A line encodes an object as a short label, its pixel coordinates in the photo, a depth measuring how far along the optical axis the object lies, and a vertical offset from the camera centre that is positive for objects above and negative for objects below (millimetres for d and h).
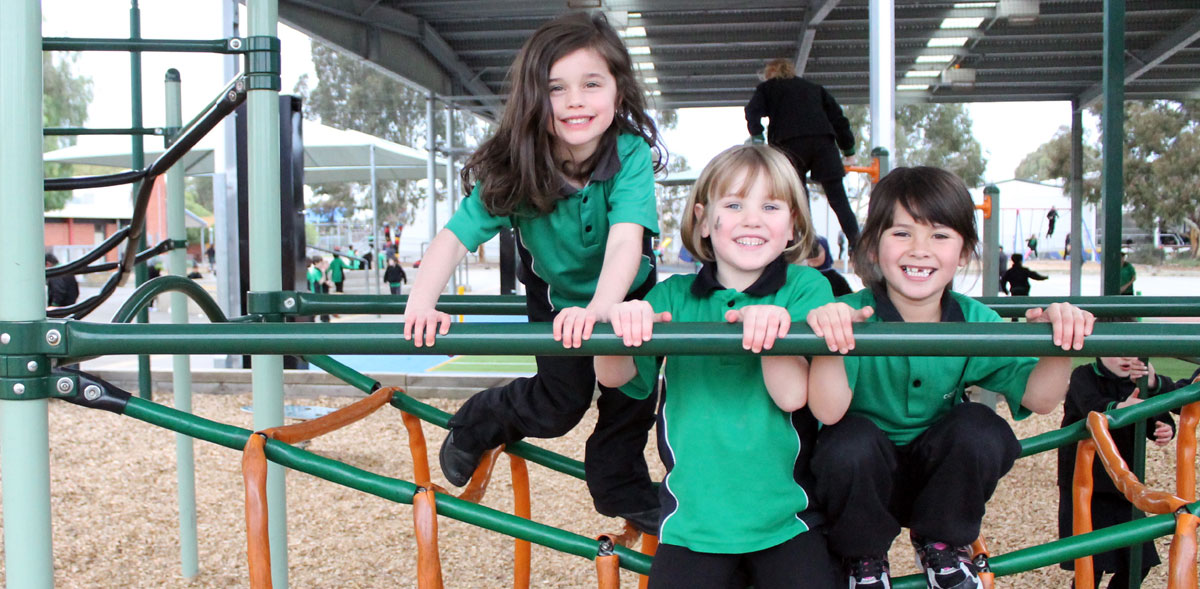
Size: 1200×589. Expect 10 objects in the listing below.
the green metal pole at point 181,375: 2701 -316
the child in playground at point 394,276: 11648 -159
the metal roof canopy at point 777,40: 6508 +1664
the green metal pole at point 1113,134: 2533 +330
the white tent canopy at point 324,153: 9195 +1115
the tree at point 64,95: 22961 +4267
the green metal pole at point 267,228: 1855 +73
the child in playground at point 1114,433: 2275 -450
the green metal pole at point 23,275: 1209 -10
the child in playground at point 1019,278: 8477 -194
